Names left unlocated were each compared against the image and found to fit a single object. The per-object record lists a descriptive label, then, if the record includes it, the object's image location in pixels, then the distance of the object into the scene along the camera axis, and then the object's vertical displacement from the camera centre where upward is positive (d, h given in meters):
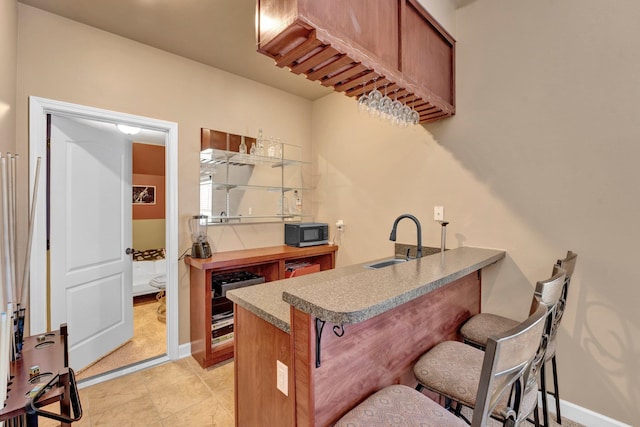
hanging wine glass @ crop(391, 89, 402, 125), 1.83 +0.67
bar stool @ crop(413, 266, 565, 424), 1.03 -0.69
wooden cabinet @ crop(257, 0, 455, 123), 1.27 +0.86
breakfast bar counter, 0.95 -0.52
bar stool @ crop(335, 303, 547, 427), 0.74 -0.57
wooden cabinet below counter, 2.37 -0.59
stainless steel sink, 2.11 -0.39
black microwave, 3.08 -0.24
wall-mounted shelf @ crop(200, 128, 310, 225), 2.73 +0.34
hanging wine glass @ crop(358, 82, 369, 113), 1.68 +0.66
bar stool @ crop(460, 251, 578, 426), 1.45 -0.70
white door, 2.14 -0.20
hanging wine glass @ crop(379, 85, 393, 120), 1.73 +0.66
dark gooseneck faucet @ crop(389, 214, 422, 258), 1.94 -0.14
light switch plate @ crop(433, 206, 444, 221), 2.34 +0.00
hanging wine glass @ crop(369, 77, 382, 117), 1.67 +0.67
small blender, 2.48 -0.21
